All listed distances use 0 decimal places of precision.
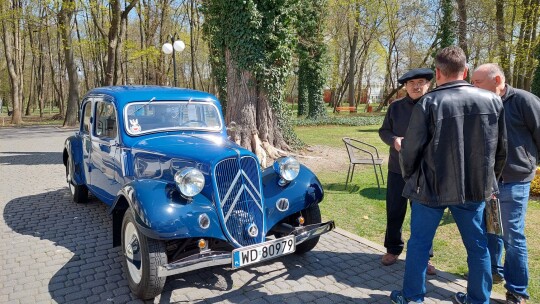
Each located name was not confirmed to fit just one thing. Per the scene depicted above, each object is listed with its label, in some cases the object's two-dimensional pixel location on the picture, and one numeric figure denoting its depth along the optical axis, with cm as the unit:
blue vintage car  319
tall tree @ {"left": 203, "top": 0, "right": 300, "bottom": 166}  941
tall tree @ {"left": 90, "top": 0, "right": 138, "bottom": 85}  1412
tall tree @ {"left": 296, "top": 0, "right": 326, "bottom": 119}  1927
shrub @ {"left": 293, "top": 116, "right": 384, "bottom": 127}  2008
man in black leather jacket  258
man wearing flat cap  361
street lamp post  1377
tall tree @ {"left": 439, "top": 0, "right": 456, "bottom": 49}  2114
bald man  303
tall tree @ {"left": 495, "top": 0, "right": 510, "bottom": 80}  1584
